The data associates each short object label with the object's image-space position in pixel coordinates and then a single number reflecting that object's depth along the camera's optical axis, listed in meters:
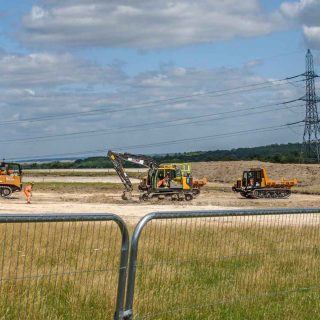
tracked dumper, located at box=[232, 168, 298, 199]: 46.91
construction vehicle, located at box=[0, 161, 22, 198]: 47.09
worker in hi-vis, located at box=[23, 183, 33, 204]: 42.69
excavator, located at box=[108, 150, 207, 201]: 43.59
